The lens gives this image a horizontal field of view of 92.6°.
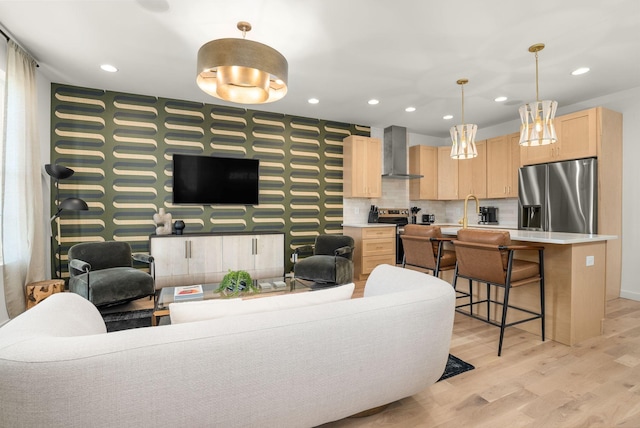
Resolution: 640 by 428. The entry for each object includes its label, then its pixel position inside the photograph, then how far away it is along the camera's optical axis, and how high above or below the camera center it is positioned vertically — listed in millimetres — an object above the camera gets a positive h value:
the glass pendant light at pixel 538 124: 2768 +791
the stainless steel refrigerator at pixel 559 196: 3799 +182
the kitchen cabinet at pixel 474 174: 5433 +662
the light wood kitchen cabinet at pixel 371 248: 4863 -607
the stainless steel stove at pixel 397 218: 5262 -144
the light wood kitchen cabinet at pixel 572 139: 3842 +919
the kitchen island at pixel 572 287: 2482 -650
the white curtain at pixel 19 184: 2824 +268
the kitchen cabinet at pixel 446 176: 5973 +676
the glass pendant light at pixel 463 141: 3277 +746
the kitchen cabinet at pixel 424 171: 5938 +778
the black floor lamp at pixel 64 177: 3330 +383
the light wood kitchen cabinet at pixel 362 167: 5234 +760
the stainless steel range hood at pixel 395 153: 5605 +1063
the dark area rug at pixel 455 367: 2057 -1101
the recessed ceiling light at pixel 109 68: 3324 +1589
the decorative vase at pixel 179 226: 4168 -203
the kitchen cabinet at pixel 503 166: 4930 +742
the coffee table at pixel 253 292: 2332 -737
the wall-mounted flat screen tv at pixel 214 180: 4379 +462
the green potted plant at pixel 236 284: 2689 -658
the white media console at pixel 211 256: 3936 -622
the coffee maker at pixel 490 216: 5531 -108
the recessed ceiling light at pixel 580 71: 3361 +1555
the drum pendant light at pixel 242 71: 2021 +985
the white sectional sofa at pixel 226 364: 845 -510
